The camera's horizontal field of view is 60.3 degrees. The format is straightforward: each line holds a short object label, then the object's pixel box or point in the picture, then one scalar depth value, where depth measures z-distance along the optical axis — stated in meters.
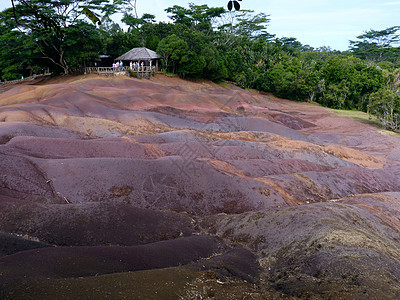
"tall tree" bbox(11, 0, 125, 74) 39.56
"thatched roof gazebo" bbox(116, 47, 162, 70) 45.59
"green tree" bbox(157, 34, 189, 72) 44.25
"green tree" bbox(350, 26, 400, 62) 68.56
